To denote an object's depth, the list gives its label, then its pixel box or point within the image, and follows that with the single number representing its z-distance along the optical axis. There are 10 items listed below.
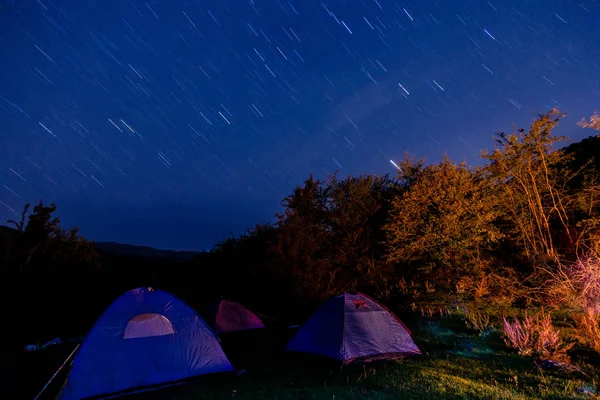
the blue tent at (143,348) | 6.90
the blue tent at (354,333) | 8.79
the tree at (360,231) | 21.27
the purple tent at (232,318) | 12.95
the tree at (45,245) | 15.03
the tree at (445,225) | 18.88
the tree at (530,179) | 16.62
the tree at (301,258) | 17.50
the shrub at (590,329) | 8.58
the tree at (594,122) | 10.19
